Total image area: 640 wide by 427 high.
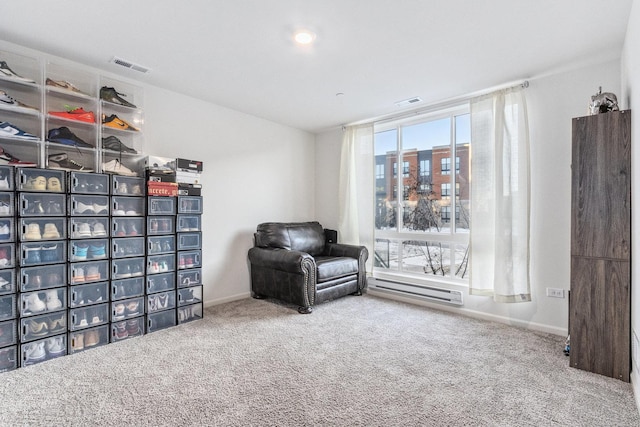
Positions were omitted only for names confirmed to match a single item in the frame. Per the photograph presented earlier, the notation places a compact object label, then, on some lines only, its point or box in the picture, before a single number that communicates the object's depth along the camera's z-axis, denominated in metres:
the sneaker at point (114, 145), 3.00
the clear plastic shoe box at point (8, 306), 2.31
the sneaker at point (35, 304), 2.43
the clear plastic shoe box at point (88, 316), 2.62
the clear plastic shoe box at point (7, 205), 2.34
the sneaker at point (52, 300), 2.51
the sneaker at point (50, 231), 2.51
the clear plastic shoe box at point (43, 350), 2.40
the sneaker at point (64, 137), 2.69
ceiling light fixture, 2.40
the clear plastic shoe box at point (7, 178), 2.32
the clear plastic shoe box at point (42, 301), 2.41
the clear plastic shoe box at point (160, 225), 3.10
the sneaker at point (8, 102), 2.46
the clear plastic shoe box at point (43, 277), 2.41
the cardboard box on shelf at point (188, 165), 3.31
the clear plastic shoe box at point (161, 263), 3.09
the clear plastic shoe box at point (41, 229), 2.41
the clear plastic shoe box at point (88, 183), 2.64
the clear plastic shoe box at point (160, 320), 3.08
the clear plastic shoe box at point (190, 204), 3.32
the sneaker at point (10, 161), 2.42
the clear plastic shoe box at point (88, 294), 2.62
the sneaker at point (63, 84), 2.71
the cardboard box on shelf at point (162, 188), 3.07
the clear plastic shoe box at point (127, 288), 2.86
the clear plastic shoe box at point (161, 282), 3.09
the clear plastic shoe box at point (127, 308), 2.86
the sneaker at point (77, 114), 2.74
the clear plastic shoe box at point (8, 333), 2.31
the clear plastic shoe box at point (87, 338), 2.62
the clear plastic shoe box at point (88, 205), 2.64
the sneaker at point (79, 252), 2.64
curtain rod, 3.27
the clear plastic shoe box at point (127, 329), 2.86
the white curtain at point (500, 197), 3.19
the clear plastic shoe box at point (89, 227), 2.64
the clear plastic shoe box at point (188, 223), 3.30
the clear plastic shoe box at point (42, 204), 2.40
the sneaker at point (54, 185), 2.54
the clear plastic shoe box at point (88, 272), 2.62
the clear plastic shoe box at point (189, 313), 3.30
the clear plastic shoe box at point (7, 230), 2.34
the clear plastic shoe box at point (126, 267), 2.87
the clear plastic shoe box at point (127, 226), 2.88
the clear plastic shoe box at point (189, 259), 3.31
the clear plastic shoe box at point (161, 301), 3.09
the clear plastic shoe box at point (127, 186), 2.88
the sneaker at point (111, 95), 3.00
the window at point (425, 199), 3.88
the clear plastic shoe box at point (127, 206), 2.89
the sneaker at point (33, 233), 2.42
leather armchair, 3.69
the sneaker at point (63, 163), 2.70
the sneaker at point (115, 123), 3.00
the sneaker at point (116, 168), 2.94
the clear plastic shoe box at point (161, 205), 3.09
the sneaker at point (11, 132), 2.45
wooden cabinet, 2.23
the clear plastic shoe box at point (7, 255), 2.33
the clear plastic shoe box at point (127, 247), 2.87
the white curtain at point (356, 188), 4.60
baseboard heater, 3.71
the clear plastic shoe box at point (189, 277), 3.30
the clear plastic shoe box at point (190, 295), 3.30
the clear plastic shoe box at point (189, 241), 3.31
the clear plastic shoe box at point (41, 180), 2.40
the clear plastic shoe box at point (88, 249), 2.63
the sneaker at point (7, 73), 2.45
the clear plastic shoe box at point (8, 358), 2.31
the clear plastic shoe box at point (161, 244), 3.10
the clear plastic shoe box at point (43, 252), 2.41
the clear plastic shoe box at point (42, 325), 2.40
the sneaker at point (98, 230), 2.77
